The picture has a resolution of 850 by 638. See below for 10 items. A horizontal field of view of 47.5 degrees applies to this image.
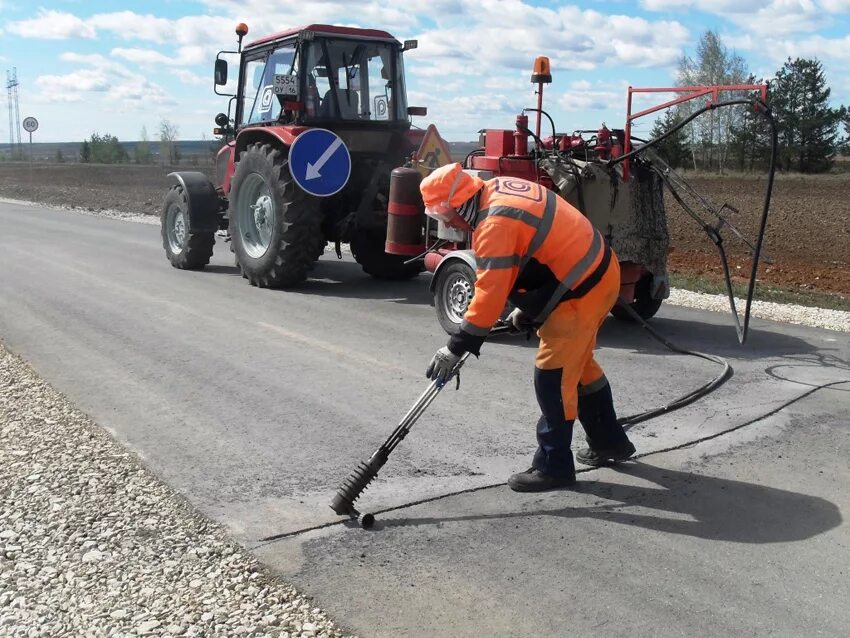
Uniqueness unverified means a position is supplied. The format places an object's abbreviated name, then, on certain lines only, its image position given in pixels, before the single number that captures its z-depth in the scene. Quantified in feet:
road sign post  123.27
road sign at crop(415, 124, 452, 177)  32.78
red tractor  35.17
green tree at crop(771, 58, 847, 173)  146.20
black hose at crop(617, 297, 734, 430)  19.79
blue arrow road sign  34.04
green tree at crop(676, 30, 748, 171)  167.32
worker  14.87
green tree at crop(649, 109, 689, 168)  127.69
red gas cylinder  31.22
